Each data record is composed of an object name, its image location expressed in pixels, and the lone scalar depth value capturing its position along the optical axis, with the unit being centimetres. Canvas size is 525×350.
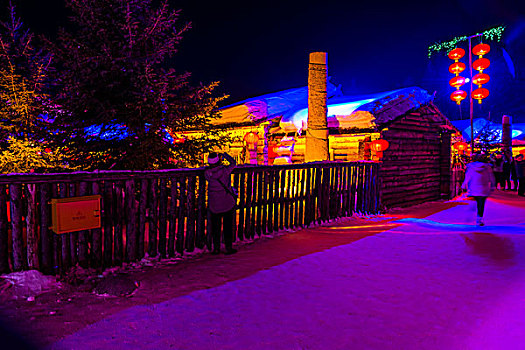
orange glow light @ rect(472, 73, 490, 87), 1838
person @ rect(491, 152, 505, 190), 1781
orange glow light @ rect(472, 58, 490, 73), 1800
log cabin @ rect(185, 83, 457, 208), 1283
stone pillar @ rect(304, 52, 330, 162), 1044
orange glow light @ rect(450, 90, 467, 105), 1843
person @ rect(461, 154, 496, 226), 835
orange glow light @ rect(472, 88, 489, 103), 1864
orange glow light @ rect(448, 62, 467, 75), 1880
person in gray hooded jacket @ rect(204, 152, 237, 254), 585
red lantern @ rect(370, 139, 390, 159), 1204
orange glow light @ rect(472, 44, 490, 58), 1798
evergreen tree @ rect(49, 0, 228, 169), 646
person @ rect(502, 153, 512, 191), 1927
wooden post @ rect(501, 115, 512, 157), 2263
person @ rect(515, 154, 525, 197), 1581
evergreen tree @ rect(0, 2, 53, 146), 651
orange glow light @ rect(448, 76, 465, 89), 1787
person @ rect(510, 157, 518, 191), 1836
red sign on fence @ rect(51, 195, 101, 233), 443
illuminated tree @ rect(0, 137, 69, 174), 694
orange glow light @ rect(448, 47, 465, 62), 1831
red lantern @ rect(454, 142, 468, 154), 1844
